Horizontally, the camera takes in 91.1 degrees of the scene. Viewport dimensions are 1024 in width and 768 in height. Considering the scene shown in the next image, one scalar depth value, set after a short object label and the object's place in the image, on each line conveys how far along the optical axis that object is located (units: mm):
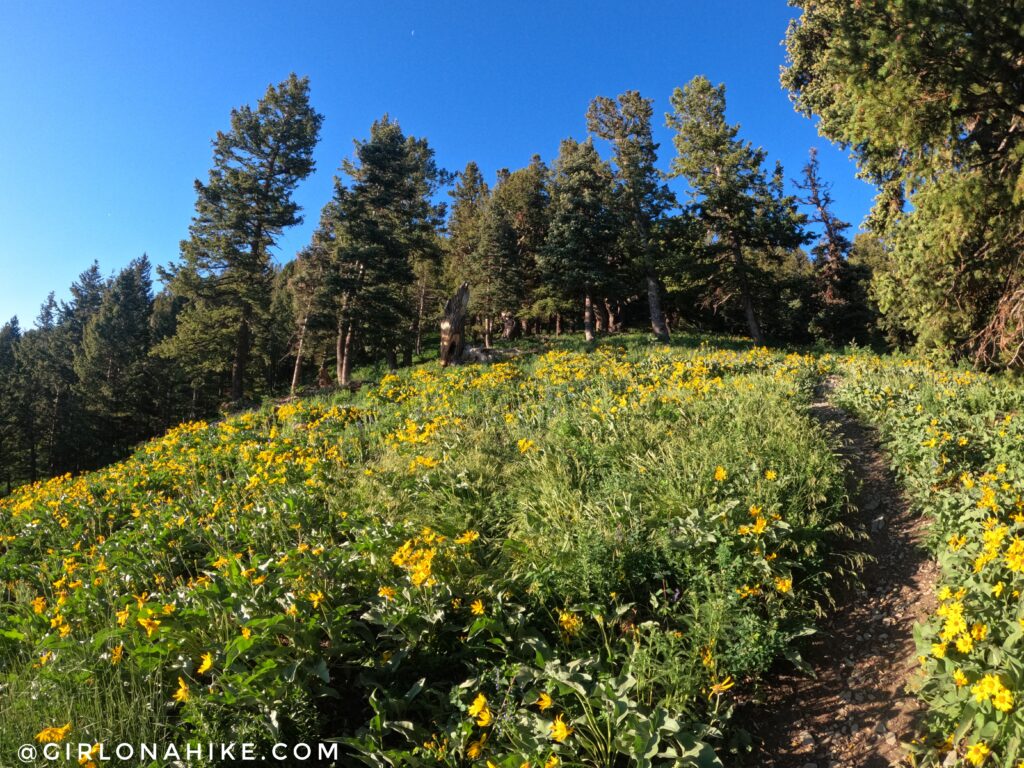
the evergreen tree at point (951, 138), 7066
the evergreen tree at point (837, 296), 27469
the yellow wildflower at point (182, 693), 2450
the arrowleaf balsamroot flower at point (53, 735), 2205
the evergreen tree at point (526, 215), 27609
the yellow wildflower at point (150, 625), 2770
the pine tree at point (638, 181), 24281
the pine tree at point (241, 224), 21969
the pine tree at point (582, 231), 22984
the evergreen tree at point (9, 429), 31953
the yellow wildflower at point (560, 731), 2248
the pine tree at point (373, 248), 20000
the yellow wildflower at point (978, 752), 1928
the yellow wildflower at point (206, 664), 2447
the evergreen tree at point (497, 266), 25594
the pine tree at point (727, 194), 22547
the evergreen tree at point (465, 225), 29261
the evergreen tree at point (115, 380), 32625
